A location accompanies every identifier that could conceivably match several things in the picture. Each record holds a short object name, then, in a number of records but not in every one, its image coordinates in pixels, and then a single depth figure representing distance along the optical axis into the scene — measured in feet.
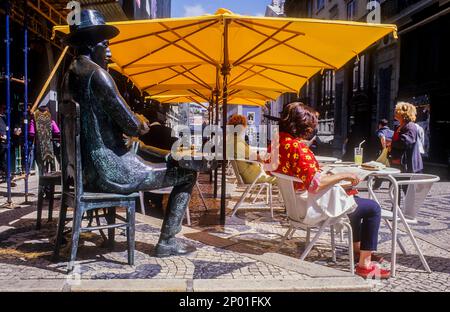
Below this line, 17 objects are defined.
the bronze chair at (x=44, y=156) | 15.23
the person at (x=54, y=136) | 29.12
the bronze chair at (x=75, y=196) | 10.19
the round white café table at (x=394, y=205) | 11.87
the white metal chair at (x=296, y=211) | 11.19
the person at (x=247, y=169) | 19.95
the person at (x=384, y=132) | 36.52
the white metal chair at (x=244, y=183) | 19.63
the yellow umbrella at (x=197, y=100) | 35.19
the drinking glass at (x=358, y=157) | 16.54
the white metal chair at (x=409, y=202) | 11.94
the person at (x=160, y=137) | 19.31
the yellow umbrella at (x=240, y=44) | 14.57
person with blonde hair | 20.21
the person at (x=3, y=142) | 30.27
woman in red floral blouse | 11.00
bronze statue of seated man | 10.22
